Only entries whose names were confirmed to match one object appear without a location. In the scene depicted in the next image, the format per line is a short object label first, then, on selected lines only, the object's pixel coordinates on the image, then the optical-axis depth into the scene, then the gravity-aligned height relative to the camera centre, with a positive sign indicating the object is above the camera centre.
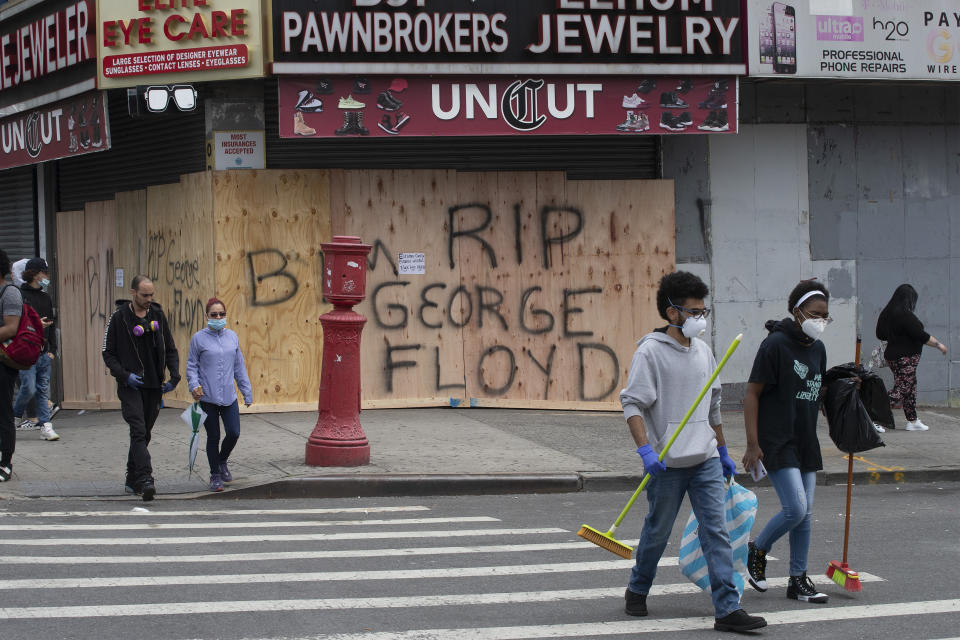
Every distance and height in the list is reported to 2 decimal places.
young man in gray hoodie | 6.29 -0.76
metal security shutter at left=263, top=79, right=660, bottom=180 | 14.27 +1.65
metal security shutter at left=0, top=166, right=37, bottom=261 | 18.17 +1.36
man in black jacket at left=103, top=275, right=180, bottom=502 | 9.91 -0.56
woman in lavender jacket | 10.17 -0.74
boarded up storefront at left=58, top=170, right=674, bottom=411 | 13.94 +0.19
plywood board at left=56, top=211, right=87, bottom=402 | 16.92 -0.08
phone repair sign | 14.43 +2.93
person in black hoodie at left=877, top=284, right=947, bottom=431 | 14.09 -0.80
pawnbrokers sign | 13.27 +2.84
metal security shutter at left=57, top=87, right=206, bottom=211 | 14.48 +1.82
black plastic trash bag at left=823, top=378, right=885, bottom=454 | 7.01 -0.83
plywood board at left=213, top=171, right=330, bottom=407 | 13.82 +0.27
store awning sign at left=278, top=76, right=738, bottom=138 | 13.38 +2.08
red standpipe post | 10.77 -0.77
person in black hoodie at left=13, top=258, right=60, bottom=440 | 12.79 -0.73
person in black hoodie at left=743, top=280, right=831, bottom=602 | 6.80 -0.77
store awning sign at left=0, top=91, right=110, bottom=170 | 14.63 +2.20
